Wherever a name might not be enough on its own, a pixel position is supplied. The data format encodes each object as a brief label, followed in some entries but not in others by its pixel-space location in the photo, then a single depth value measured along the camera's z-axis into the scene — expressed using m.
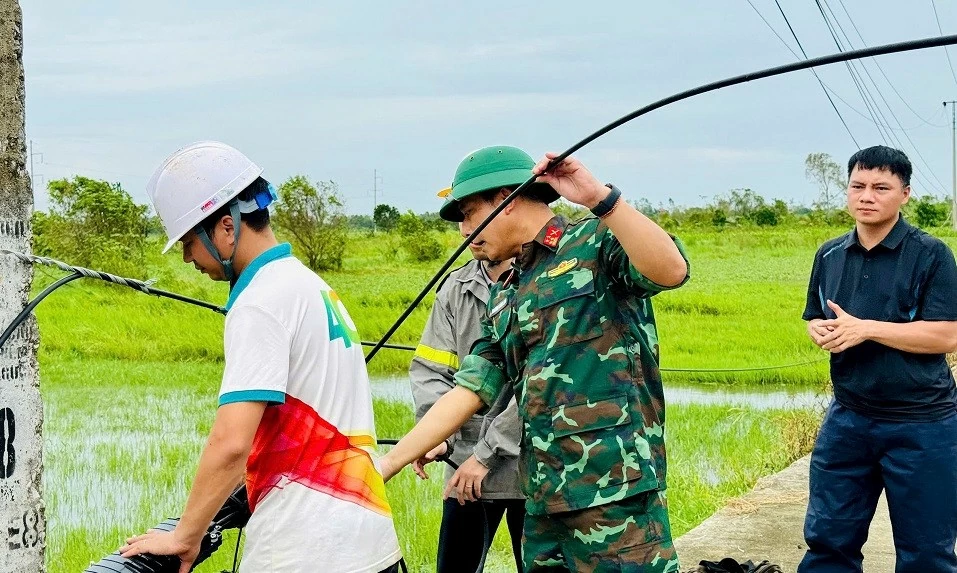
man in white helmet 2.01
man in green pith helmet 2.42
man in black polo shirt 3.42
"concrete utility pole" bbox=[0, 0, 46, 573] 2.80
